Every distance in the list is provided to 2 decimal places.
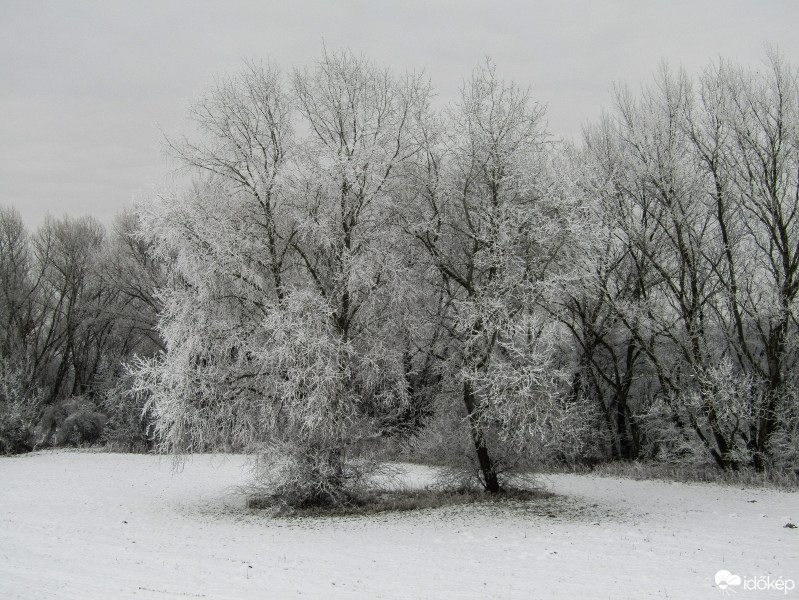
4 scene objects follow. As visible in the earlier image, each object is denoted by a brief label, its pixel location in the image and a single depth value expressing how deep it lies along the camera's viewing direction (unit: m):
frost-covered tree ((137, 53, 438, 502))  13.16
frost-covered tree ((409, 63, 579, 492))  12.52
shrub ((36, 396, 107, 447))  30.31
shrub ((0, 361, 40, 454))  26.64
